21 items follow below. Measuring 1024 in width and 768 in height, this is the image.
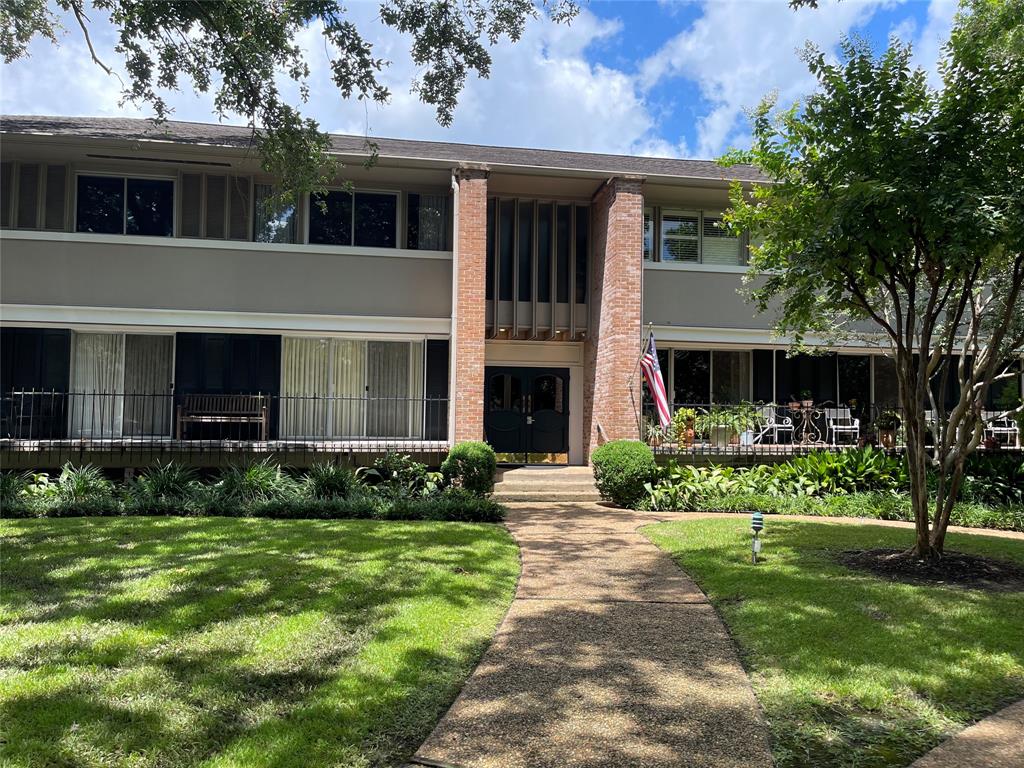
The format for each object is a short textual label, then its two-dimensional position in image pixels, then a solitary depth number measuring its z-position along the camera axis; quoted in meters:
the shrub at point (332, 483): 11.54
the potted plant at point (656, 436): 14.73
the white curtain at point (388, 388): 15.12
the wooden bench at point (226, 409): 13.92
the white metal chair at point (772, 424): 15.57
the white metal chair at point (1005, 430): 16.02
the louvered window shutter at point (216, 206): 14.82
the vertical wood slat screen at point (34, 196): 14.19
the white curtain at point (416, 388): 15.18
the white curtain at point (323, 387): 14.84
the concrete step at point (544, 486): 13.53
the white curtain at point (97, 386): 14.13
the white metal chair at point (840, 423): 15.98
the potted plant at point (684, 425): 14.92
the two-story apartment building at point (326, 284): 14.00
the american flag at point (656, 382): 13.84
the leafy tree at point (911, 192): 6.62
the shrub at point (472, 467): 12.34
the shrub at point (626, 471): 12.41
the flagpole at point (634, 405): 14.66
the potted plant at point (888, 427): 15.20
